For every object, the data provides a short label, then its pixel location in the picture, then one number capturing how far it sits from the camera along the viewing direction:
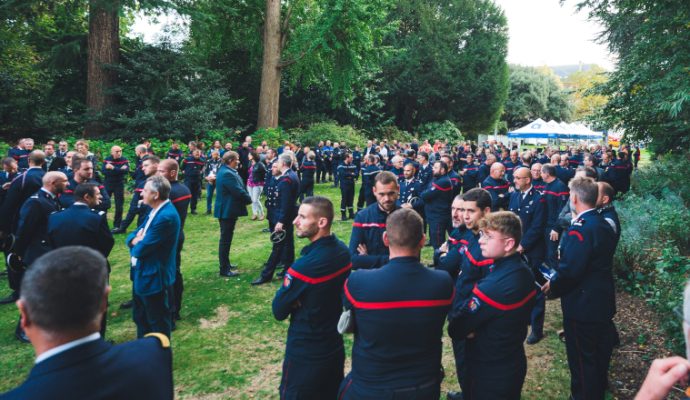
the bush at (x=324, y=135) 26.06
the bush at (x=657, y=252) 5.06
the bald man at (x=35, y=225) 5.74
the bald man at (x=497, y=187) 9.38
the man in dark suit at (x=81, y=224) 4.89
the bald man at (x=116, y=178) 11.30
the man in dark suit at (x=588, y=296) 4.02
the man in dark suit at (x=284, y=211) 7.52
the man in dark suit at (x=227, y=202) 7.93
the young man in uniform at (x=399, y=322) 2.56
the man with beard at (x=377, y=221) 4.83
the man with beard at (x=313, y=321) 3.15
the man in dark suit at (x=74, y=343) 1.58
